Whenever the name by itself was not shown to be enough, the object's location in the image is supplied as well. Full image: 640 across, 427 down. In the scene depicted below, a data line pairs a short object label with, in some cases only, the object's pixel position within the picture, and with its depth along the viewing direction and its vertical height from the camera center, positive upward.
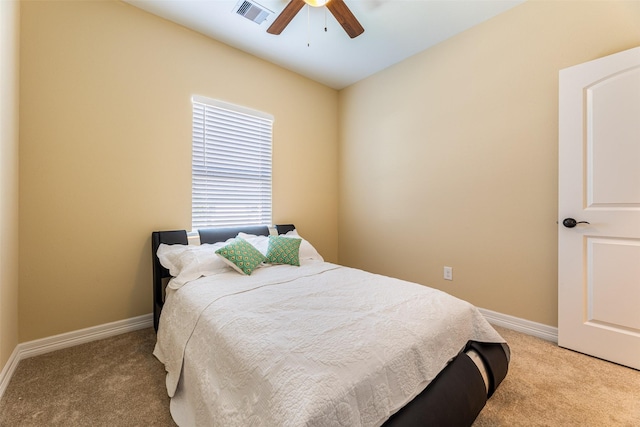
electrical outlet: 2.67 -0.62
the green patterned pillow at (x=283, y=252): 2.34 -0.35
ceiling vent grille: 2.18 +1.73
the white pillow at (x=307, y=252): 2.54 -0.39
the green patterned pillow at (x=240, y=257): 2.04 -0.35
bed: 0.89 -0.57
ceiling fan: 1.81 +1.43
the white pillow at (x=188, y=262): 1.91 -0.38
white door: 1.73 +0.02
